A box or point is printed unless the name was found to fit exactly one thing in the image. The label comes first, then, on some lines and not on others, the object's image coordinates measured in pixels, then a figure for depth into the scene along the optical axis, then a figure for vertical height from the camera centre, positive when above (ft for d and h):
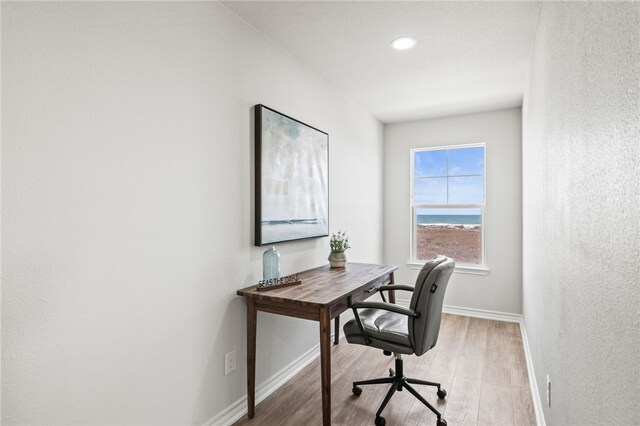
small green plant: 9.88 -0.96
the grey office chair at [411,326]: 6.74 -2.42
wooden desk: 6.46 -1.81
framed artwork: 7.71 +0.80
